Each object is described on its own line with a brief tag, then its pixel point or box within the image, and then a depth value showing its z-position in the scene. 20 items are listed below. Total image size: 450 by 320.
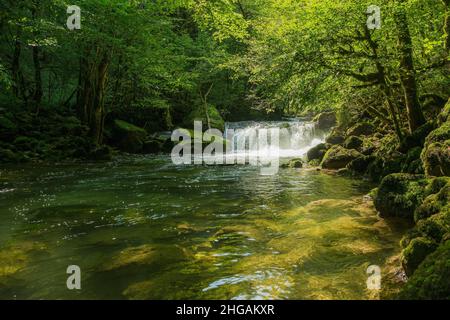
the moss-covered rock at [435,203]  5.54
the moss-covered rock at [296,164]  17.06
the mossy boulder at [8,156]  18.38
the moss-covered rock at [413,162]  9.50
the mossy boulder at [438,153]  7.12
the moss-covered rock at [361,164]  13.84
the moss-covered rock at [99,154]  20.90
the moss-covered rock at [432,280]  3.47
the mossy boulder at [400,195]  7.05
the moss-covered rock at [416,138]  10.81
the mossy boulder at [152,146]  26.08
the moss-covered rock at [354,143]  16.34
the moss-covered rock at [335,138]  19.04
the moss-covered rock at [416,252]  4.46
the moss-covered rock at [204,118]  32.69
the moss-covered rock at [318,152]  17.87
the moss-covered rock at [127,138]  25.80
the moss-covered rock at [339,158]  15.15
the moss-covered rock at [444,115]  8.82
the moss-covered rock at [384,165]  11.10
